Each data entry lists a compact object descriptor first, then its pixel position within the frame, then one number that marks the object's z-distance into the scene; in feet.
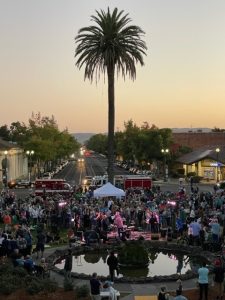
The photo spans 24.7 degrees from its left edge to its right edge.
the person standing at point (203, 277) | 58.44
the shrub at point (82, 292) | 57.98
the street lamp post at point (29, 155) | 280.45
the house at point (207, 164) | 265.54
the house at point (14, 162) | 259.51
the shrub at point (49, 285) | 60.01
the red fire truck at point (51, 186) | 162.20
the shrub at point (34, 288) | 59.11
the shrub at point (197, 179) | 252.01
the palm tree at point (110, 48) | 148.25
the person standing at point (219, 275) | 60.59
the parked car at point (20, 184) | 223.30
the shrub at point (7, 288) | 59.93
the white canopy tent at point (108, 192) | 119.24
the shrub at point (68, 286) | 60.95
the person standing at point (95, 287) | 54.80
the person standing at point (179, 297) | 48.42
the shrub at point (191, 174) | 276.16
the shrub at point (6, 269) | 65.57
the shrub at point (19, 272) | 64.47
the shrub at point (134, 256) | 79.71
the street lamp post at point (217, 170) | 242.58
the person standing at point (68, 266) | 68.28
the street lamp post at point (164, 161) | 272.68
